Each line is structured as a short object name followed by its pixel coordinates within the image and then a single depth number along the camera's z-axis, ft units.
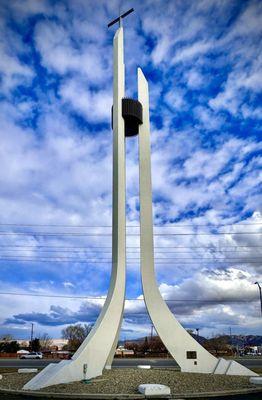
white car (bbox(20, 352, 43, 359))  142.38
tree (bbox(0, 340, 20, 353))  197.06
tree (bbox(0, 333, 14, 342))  319.68
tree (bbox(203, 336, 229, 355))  304.91
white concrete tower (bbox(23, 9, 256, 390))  50.56
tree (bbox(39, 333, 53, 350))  319.10
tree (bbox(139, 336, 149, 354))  246.02
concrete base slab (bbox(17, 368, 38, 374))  63.63
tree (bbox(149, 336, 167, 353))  259.49
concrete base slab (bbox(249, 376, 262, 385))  47.67
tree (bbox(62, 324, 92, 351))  285.19
